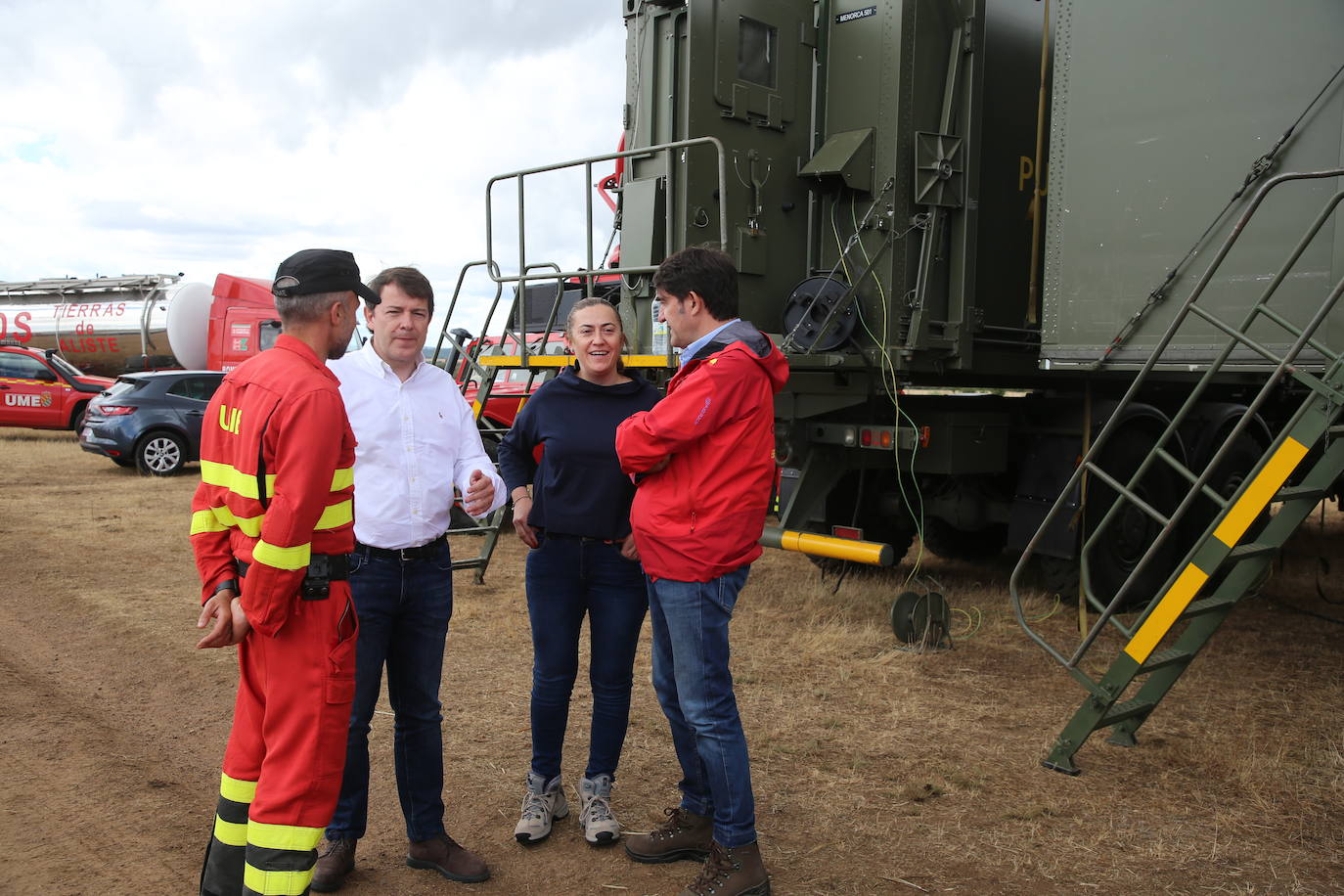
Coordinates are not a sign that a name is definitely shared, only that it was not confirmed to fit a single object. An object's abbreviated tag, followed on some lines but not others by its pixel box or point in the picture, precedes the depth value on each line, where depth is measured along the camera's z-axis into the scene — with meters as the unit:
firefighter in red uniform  2.46
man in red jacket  3.04
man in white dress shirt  3.17
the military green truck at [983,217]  5.29
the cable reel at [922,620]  6.20
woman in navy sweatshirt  3.51
